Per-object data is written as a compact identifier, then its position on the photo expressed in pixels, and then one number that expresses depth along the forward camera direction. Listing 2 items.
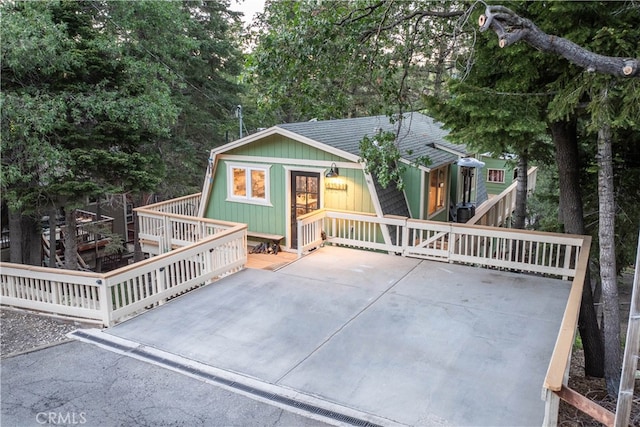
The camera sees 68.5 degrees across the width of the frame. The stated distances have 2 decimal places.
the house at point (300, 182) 10.00
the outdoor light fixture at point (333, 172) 9.88
